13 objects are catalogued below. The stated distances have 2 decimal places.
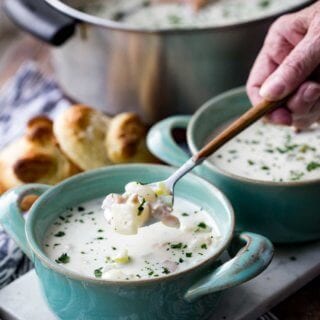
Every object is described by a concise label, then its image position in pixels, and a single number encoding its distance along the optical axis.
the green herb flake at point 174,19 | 0.86
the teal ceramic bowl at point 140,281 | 0.55
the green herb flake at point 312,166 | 0.66
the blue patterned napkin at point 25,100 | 0.84
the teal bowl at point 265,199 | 0.63
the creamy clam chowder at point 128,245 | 0.57
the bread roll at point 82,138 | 0.73
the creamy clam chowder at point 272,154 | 0.66
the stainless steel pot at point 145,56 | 0.74
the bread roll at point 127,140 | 0.74
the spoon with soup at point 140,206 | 0.57
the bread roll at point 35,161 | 0.72
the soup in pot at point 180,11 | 0.86
